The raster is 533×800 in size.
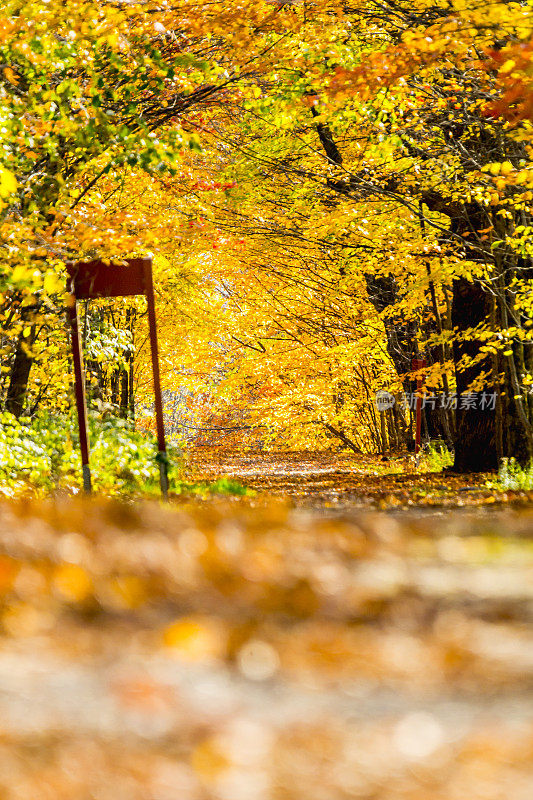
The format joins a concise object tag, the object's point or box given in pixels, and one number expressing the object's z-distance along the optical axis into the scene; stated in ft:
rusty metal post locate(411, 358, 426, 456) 53.16
